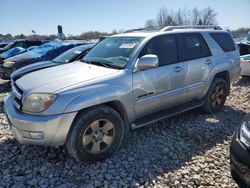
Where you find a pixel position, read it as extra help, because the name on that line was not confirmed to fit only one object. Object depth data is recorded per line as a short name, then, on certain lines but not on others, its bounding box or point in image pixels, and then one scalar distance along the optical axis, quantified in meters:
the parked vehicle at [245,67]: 6.40
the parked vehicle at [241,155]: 1.82
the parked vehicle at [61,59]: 4.49
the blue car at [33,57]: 6.19
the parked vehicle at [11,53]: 7.86
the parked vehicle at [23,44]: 10.52
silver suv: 2.37
